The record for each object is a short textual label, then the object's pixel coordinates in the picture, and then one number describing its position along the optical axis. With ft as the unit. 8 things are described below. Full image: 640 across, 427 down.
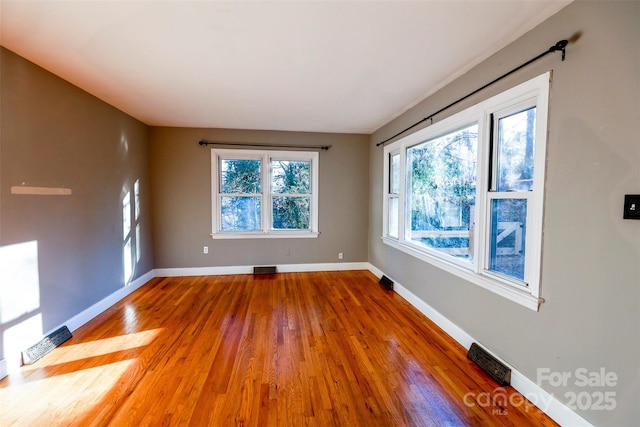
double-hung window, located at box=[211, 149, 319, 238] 13.89
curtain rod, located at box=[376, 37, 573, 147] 4.60
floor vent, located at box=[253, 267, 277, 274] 14.03
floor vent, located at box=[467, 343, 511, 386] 5.78
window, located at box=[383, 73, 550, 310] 5.30
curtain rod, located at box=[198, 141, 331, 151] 13.38
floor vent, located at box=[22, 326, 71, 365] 6.46
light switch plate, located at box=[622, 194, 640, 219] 3.73
